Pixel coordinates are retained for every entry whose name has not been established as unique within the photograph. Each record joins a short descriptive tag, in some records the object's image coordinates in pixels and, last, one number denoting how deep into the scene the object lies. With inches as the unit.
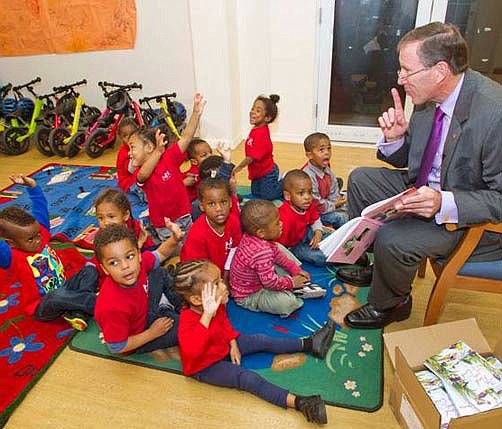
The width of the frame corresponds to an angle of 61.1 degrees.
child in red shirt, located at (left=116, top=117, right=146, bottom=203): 106.6
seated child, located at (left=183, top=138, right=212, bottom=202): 104.0
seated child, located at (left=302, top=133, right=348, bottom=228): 98.9
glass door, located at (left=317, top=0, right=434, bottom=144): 139.4
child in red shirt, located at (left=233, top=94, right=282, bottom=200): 111.5
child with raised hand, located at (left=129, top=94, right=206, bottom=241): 86.9
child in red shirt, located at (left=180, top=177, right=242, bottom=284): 75.6
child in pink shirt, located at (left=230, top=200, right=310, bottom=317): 71.9
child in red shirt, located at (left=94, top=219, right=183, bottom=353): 61.0
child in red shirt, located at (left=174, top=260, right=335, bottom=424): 57.0
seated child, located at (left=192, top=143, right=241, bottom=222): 91.6
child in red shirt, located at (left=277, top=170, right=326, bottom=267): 85.4
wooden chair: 58.2
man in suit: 58.0
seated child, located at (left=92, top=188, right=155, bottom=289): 79.4
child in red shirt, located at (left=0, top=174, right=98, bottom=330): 72.5
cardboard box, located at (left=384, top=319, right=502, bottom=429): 49.0
